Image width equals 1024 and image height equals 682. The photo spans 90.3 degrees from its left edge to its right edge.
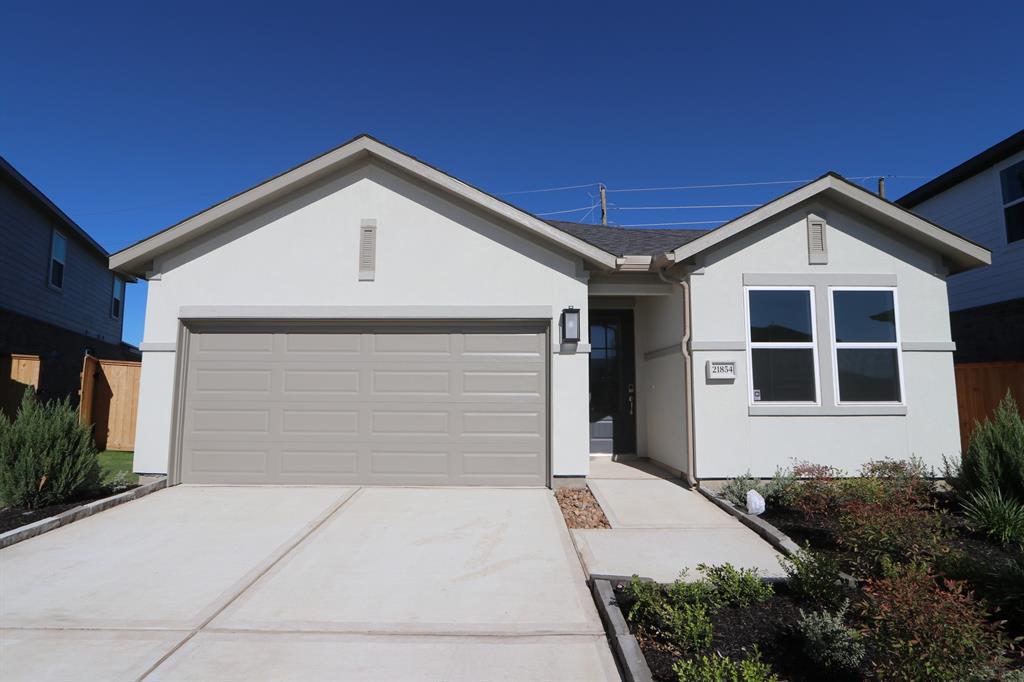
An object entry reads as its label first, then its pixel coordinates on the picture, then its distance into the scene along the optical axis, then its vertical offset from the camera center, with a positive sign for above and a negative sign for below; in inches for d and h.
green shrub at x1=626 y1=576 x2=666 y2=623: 128.3 -53.1
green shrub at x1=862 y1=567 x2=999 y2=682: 88.0 -42.9
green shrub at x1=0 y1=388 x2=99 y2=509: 230.1 -31.5
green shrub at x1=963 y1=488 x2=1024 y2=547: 192.7 -47.2
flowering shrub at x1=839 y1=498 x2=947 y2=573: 151.8 -42.5
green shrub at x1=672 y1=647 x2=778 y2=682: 95.7 -53.2
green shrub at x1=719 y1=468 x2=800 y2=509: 248.2 -47.5
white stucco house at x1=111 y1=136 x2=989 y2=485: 287.3 +33.5
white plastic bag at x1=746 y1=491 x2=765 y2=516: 233.5 -50.4
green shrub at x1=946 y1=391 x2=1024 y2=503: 206.2 -25.4
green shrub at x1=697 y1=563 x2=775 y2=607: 139.3 -53.7
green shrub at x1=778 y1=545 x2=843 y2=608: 135.4 -50.5
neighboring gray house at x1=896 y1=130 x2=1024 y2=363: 406.6 +125.8
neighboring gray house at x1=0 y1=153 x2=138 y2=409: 485.1 +112.3
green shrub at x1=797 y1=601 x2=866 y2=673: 105.0 -52.2
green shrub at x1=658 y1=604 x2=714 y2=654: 116.3 -54.1
